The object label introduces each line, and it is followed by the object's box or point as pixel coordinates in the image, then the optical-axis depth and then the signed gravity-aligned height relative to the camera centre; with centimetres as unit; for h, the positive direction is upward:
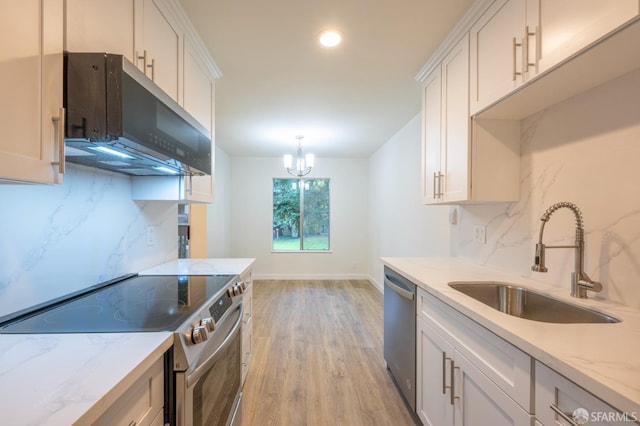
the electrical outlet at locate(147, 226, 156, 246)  201 -18
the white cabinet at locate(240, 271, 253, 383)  202 -86
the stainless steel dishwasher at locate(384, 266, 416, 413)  182 -86
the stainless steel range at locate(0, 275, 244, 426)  93 -41
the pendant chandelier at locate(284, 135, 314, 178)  409 +77
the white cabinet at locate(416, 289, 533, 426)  93 -66
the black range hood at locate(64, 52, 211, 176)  90 +33
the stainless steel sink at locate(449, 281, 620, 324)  120 -45
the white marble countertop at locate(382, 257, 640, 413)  64 -38
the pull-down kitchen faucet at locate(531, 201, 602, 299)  123 -23
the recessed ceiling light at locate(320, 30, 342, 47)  183 +114
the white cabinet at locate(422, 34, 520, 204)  172 +40
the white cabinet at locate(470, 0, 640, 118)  96 +70
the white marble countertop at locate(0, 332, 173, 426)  55 -39
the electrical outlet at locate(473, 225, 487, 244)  208 -16
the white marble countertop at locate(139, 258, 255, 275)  189 -41
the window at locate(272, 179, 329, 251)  598 -6
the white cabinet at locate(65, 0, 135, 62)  94 +68
